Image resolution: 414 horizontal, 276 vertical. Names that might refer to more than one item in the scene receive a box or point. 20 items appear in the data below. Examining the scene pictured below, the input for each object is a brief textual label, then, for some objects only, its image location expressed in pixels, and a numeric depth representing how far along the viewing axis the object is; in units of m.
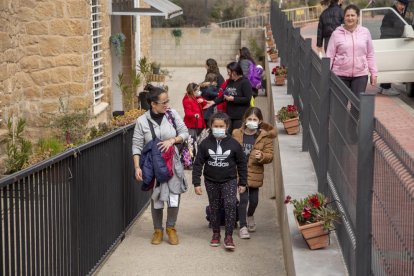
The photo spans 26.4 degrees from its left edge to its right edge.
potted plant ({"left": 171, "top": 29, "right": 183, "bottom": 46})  36.59
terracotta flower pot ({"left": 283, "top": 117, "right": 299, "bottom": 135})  10.63
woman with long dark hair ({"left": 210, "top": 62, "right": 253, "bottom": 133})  11.25
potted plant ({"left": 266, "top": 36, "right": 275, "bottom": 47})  25.00
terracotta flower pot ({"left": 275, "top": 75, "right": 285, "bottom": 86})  15.40
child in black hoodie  8.05
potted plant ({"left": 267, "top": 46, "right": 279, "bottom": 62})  20.64
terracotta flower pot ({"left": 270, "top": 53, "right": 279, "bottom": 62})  20.64
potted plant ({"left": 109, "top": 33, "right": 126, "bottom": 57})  16.45
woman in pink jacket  10.03
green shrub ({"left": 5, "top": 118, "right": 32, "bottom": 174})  11.19
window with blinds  15.37
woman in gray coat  8.07
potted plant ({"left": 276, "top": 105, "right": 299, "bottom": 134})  10.65
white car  15.16
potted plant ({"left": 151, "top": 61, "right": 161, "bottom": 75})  26.21
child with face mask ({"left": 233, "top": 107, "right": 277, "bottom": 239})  8.61
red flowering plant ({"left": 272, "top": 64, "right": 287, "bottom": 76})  15.48
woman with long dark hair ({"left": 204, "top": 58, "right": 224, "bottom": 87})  13.36
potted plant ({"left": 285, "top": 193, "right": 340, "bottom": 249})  5.96
